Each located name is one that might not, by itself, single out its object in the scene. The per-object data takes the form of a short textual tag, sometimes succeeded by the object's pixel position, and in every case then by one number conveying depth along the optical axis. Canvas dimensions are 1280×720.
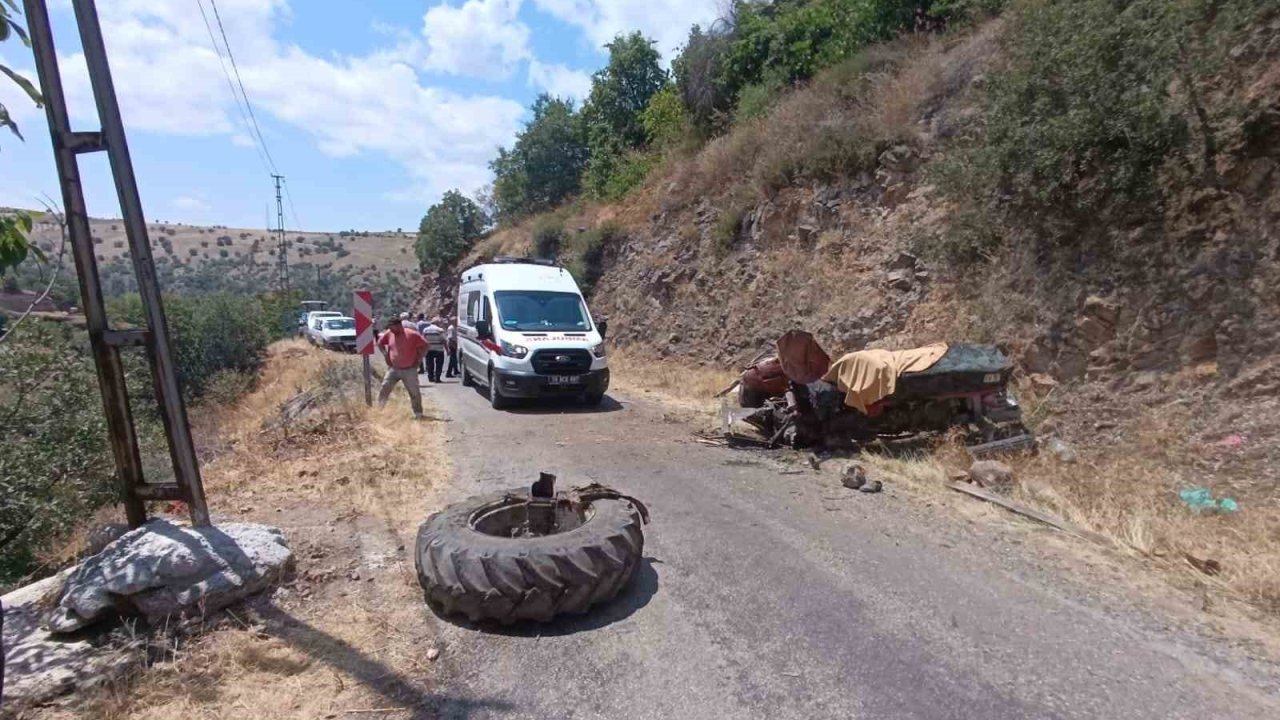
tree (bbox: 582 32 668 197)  31.19
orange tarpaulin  8.01
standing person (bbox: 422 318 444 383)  18.75
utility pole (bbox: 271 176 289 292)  48.28
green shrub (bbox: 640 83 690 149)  25.70
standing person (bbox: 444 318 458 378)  19.78
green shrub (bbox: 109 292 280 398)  26.98
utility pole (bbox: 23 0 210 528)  4.55
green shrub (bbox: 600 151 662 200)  26.83
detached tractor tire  4.15
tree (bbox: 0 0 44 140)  3.81
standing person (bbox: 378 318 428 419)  11.48
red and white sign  11.98
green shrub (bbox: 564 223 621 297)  25.61
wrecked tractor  8.02
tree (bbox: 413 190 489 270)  39.69
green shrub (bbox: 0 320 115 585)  8.94
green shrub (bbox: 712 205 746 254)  18.42
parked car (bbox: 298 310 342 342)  37.31
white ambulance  12.55
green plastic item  6.21
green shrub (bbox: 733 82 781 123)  20.87
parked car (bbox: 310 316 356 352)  32.78
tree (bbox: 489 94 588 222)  35.66
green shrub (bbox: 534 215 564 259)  30.02
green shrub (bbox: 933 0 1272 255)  8.68
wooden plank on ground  5.75
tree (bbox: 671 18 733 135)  24.33
